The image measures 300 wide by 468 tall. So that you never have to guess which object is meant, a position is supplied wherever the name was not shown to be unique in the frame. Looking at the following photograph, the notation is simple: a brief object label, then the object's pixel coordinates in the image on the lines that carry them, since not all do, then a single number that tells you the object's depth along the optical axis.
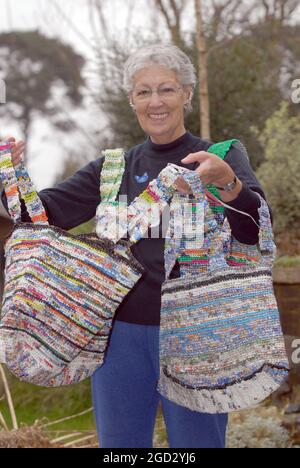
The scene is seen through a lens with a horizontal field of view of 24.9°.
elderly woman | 2.37
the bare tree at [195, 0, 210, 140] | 6.90
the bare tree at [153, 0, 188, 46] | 11.69
